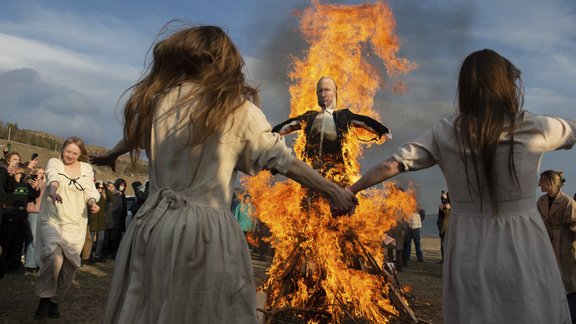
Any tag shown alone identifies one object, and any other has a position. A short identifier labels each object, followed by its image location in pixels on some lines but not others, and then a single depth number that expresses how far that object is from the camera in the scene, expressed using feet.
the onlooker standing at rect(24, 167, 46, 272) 32.19
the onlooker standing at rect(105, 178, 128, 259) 42.13
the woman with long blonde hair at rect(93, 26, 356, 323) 7.75
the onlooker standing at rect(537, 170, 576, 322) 21.76
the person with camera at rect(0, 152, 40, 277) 31.09
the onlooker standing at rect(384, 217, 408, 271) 44.21
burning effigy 19.76
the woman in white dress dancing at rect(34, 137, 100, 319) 19.93
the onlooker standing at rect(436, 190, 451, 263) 46.64
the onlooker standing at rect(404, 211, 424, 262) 49.42
